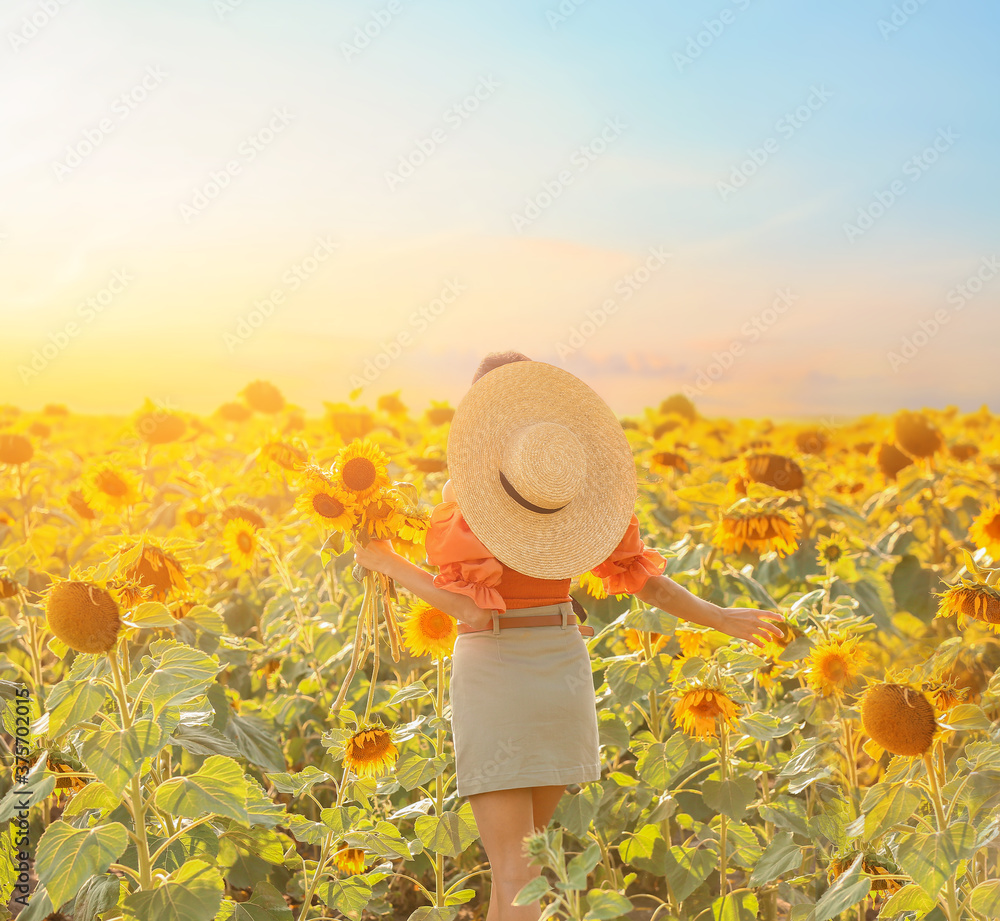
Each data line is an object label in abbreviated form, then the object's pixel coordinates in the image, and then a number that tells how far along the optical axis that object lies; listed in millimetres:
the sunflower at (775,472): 5008
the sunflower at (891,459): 7242
